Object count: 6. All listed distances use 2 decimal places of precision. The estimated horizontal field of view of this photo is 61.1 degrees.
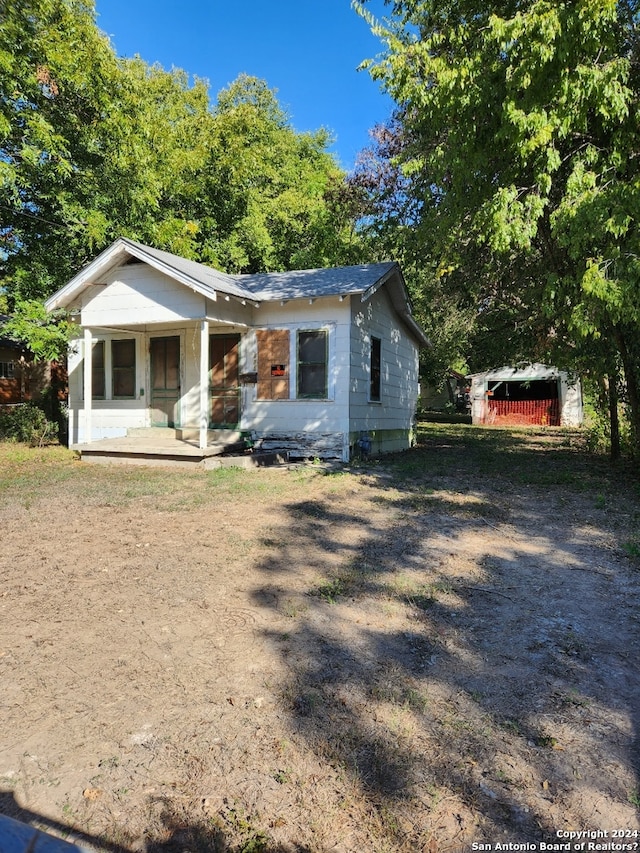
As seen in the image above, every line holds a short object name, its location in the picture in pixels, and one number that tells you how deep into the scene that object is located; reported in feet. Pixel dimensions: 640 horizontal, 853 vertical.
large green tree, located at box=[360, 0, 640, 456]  20.04
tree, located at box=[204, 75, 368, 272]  55.67
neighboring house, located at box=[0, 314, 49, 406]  71.08
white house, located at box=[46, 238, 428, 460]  36.91
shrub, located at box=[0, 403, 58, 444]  47.50
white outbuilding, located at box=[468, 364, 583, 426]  94.84
